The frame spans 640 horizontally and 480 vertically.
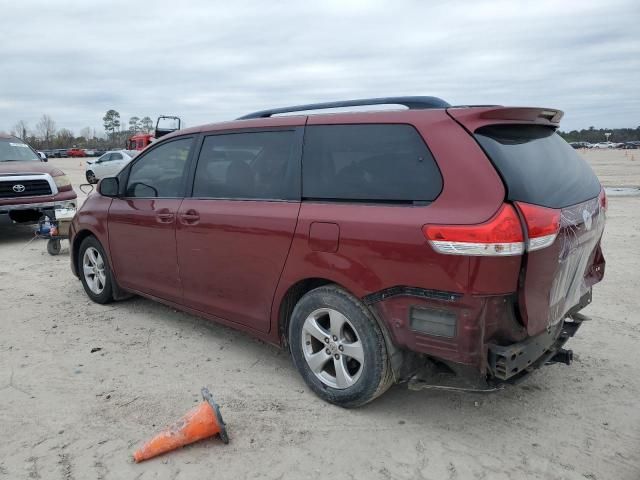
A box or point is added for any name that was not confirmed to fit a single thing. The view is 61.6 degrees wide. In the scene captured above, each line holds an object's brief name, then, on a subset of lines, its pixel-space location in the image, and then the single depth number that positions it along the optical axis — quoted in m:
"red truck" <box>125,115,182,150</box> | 29.23
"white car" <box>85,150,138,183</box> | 24.88
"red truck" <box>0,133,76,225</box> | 8.63
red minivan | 2.66
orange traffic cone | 2.80
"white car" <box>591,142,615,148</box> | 88.47
